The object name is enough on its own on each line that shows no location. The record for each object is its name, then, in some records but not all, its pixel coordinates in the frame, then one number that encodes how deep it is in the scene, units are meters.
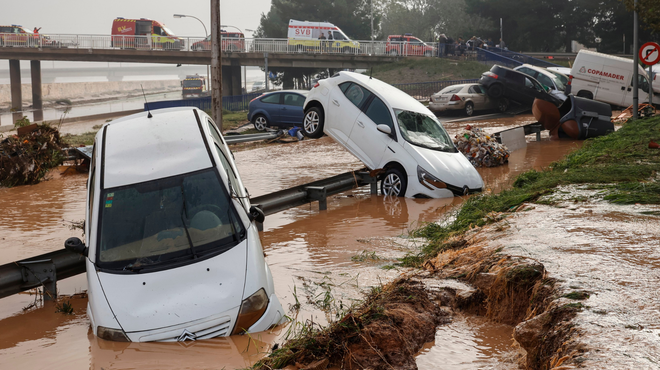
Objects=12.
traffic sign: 19.17
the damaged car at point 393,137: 11.59
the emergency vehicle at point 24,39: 56.66
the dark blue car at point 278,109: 22.55
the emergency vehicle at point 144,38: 54.53
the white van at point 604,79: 25.78
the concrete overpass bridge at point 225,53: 50.84
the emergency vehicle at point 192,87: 70.94
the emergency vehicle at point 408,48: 49.94
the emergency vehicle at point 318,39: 50.75
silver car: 27.64
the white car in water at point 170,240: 5.23
